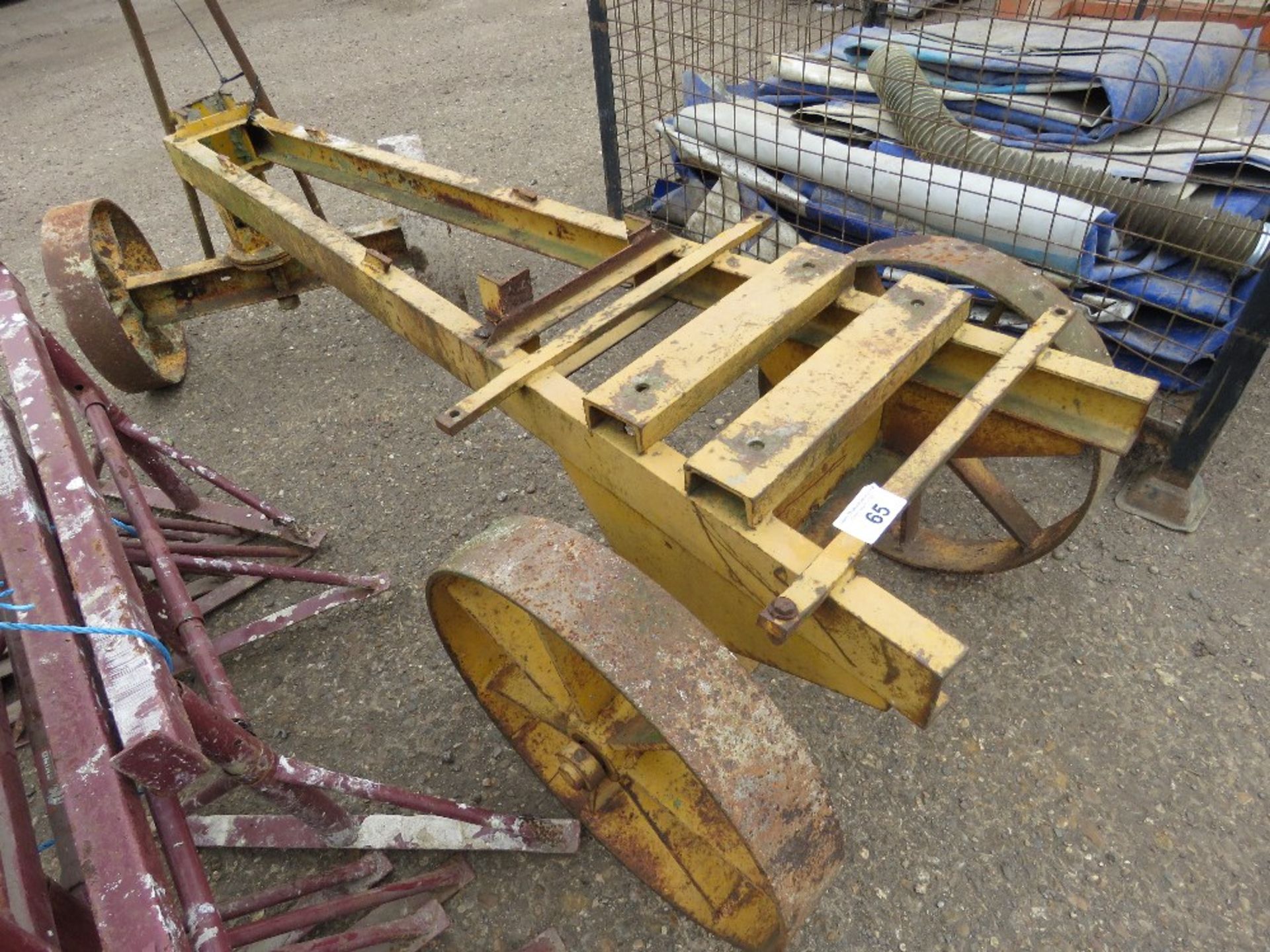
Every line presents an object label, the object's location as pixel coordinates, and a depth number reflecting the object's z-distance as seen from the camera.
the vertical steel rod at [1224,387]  2.30
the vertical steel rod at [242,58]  3.13
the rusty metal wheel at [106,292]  3.02
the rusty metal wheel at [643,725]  1.35
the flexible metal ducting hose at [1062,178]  2.91
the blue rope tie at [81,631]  1.25
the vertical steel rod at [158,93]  3.02
